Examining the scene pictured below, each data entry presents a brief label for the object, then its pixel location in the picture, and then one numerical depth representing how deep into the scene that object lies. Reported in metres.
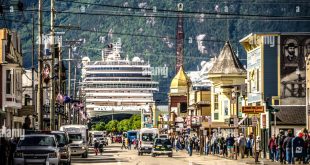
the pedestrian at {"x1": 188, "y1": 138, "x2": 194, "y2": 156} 94.56
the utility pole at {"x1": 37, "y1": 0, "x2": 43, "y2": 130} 69.62
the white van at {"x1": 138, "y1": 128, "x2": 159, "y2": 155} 101.38
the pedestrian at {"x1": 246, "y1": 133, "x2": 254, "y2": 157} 84.69
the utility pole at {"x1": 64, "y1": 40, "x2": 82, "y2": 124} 105.62
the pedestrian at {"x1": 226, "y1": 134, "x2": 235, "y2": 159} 86.25
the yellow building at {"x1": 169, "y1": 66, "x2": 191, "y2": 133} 145.38
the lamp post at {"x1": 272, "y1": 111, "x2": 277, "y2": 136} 82.85
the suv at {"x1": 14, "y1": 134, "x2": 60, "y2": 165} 50.91
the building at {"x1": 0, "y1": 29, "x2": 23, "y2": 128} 78.31
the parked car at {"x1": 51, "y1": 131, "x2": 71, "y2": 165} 54.74
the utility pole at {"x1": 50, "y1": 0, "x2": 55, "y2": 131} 75.78
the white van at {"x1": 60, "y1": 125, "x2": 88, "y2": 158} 83.81
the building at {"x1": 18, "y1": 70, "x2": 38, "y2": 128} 79.75
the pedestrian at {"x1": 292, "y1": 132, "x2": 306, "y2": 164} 63.19
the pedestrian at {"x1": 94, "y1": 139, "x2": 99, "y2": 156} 96.74
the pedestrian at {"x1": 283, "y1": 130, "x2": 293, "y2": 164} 64.50
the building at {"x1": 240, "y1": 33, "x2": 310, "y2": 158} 94.25
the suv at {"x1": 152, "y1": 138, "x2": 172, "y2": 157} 91.12
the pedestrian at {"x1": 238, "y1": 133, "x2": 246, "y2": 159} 81.54
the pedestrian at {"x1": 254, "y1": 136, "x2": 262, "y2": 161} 69.81
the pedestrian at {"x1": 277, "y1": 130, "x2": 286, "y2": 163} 67.56
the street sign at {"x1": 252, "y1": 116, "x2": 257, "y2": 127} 71.75
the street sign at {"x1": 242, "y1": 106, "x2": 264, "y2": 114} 70.00
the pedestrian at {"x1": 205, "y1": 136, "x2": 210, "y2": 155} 98.61
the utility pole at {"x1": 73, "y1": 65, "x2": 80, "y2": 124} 157.55
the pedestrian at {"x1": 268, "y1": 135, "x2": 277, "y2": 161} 71.44
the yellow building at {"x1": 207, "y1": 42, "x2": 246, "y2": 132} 123.12
